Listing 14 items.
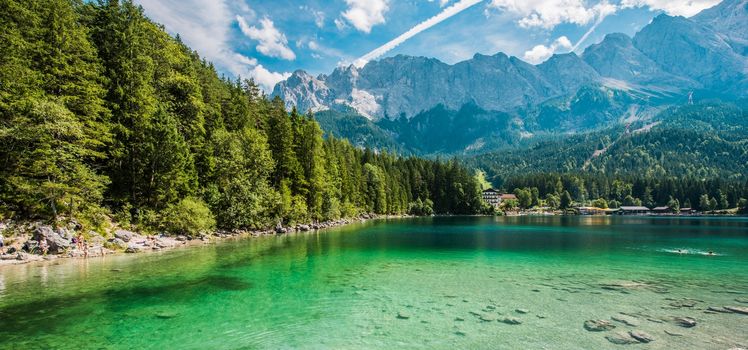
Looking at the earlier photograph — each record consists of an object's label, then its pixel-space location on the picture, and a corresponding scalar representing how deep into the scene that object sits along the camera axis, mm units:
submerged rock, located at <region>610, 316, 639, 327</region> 16237
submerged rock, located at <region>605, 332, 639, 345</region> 14148
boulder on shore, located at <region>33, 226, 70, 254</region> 30141
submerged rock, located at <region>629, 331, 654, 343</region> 14328
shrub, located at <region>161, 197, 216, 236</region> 42812
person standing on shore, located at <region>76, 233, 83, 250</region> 31738
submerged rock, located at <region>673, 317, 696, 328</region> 16172
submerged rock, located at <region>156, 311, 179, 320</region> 17031
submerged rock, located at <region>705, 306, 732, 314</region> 18438
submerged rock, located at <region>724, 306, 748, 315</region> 18391
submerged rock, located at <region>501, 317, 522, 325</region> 16531
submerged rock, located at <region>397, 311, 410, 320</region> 17609
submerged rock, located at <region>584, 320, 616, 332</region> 15641
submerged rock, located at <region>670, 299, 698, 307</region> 19609
